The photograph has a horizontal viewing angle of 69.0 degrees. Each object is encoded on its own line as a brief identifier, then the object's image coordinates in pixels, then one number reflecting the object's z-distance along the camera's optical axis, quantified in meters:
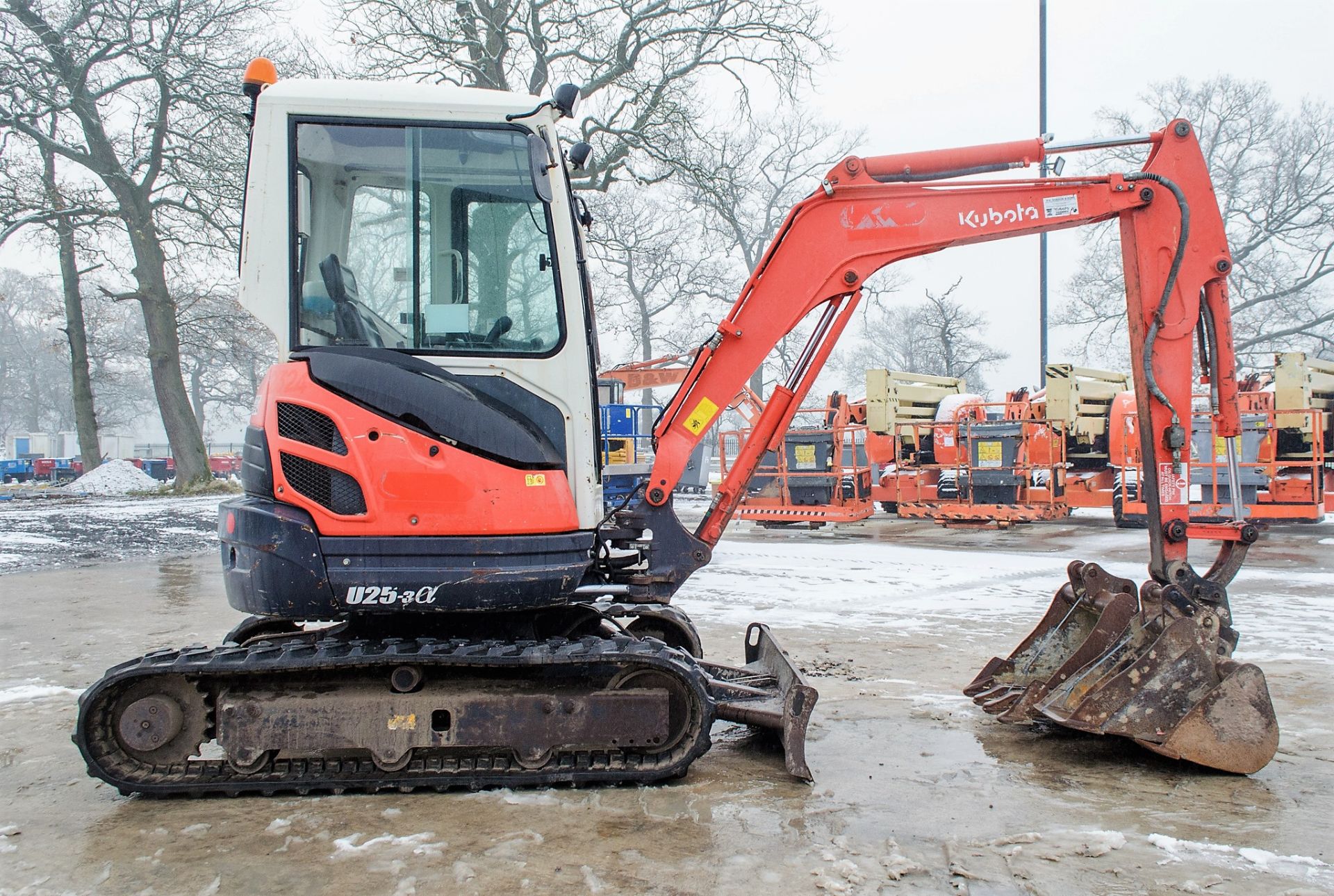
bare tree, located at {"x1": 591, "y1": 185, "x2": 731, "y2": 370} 30.06
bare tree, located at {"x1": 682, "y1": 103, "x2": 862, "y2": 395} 33.44
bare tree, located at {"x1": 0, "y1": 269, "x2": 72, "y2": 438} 56.38
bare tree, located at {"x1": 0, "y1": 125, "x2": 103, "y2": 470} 19.34
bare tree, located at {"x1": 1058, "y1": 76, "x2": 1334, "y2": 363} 30.62
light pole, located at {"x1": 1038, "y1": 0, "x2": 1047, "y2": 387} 18.81
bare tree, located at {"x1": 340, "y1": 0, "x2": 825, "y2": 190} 19.34
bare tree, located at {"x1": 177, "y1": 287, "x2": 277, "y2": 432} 25.23
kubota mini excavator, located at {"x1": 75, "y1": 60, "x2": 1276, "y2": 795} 3.92
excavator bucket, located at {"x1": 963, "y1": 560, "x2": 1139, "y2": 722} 4.80
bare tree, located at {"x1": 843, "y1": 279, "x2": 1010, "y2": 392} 27.38
